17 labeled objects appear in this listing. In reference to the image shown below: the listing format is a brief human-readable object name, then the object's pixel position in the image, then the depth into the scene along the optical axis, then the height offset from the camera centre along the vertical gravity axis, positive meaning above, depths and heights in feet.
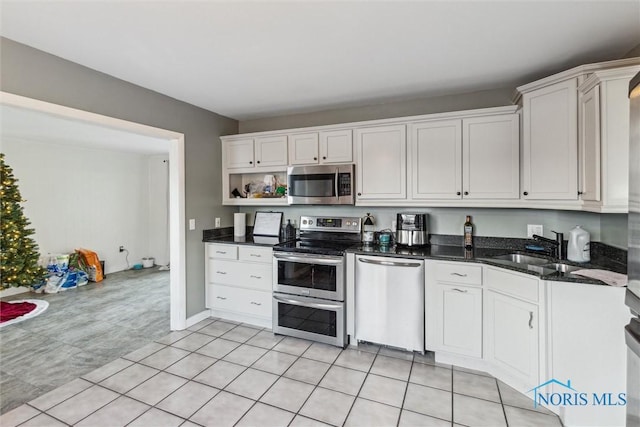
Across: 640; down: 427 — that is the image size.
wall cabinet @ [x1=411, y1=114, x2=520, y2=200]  8.54 +1.60
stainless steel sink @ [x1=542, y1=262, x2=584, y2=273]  7.03 -1.34
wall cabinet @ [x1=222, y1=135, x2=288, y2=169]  11.48 +2.39
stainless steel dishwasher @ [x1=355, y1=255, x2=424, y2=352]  8.45 -2.58
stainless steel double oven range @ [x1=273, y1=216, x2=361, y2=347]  9.27 -2.51
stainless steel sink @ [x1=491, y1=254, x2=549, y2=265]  8.19 -1.32
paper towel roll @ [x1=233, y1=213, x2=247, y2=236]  12.69 -0.48
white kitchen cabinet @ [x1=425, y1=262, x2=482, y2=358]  7.86 -2.58
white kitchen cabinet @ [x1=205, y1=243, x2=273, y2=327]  10.62 -2.54
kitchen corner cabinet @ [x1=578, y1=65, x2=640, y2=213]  6.13 +1.55
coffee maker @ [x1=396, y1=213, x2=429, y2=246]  9.64 -0.58
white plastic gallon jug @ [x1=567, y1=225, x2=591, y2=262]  7.25 -0.81
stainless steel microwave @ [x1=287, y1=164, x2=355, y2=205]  10.43 +0.98
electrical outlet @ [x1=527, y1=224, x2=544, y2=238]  8.96 -0.55
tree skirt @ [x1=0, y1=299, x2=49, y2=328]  11.32 -3.92
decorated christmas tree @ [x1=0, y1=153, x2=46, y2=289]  12.75 -1.21
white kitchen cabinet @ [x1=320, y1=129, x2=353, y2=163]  10.41 +2.31
